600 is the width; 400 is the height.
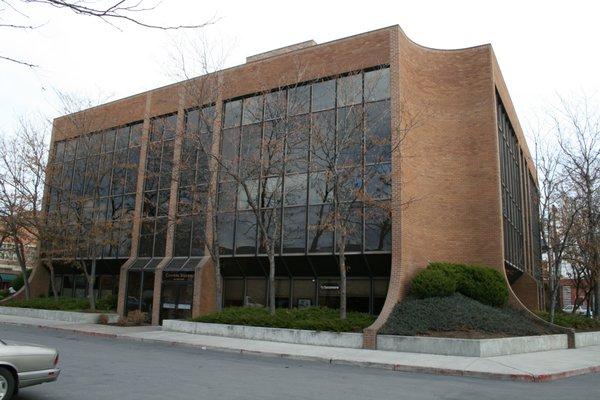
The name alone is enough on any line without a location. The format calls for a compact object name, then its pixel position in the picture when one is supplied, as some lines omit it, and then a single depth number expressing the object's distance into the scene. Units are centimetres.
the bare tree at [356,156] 2028
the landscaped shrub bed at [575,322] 2198
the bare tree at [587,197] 2503
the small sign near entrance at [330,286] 2245
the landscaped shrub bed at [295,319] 1822
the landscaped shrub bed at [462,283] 1919
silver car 742
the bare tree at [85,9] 479
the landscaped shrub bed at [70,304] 2823
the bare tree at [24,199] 3056
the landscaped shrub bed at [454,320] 1689
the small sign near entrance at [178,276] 2522
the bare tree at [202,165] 2336
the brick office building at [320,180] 2128
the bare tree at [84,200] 2889
